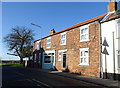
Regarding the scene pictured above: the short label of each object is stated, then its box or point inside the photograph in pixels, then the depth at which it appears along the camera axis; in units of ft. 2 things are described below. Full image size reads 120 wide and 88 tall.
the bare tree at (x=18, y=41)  93.07
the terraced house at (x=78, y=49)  31.96
